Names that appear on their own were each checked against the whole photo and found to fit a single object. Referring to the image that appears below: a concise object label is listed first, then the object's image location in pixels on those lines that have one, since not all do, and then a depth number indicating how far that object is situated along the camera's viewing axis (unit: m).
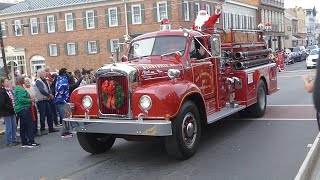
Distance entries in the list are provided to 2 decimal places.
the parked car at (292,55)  42.92
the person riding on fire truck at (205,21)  9.62
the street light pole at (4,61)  18.23
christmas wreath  7.10
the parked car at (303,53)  47.92
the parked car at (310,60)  30.94
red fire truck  6.89
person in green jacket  9.41
